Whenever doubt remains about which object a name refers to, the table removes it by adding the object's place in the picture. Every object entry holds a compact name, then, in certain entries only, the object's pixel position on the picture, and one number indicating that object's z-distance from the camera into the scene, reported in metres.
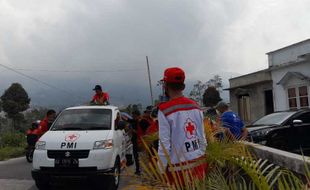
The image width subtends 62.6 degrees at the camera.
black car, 7.02
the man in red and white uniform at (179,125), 2.14
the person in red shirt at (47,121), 7.38
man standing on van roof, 7.06
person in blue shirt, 4.24
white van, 4.91
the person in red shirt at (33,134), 8.23
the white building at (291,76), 13.97
